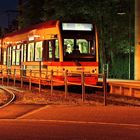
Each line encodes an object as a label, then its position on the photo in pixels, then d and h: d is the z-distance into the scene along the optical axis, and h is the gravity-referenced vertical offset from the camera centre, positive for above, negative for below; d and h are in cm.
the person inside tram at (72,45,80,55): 2925 +18
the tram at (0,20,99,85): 2894 +23
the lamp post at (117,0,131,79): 4818 +205
